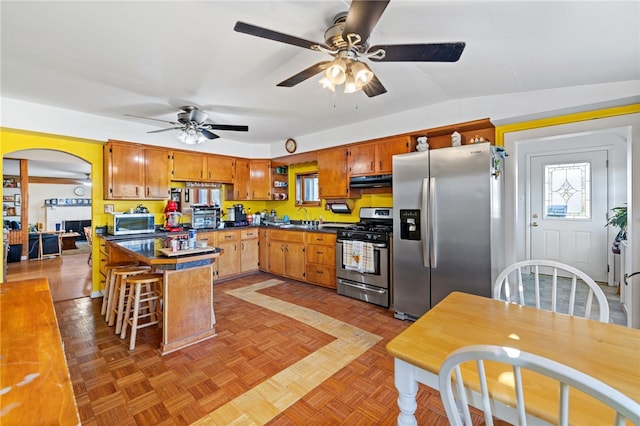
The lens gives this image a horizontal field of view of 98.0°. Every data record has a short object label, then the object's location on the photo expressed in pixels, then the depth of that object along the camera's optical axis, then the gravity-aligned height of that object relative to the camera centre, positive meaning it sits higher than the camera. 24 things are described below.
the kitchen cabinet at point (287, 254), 4.54 -0.70
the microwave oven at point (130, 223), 3.90 -0.15
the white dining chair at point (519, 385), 0.57 -0.39
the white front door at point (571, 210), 4.34 +0.02
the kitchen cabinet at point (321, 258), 4.15 -0.71
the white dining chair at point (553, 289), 1.41 -1.03
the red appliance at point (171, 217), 4.42 -0.06
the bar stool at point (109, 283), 3.13 -0.80
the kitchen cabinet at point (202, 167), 4.57 +0.79
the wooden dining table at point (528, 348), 0.79 -0.52
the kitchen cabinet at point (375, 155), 3.70 +0.82
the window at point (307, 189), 5.27 +0.45
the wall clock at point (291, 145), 5.00 +1.21
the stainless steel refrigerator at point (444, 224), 2.68 -0.13
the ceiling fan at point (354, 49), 1.39 +0.94
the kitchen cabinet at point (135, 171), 3.93 +0.62
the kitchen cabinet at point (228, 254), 4.65 -0.72
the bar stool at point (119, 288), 2.78 -0.79
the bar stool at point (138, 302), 2.55 -0.91
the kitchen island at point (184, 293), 2.45 -0.74
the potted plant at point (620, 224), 3.26 -0.15
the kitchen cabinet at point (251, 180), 5.27 +0.63
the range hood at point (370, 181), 3.88 +0.45
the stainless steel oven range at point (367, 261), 3.48 -0.64
